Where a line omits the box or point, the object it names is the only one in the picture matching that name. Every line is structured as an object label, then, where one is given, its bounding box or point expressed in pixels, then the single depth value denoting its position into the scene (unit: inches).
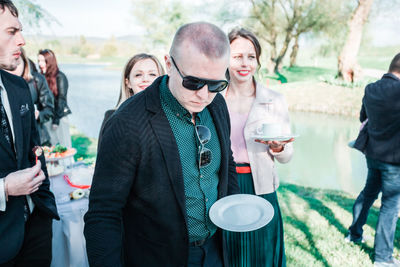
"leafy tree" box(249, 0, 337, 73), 863.7
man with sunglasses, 43.8
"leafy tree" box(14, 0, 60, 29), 225.7
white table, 89.7
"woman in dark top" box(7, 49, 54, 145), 163.2
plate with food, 114.2
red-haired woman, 201.2
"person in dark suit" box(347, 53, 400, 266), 110.8
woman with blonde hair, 107.8
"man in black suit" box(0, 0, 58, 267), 60.3
